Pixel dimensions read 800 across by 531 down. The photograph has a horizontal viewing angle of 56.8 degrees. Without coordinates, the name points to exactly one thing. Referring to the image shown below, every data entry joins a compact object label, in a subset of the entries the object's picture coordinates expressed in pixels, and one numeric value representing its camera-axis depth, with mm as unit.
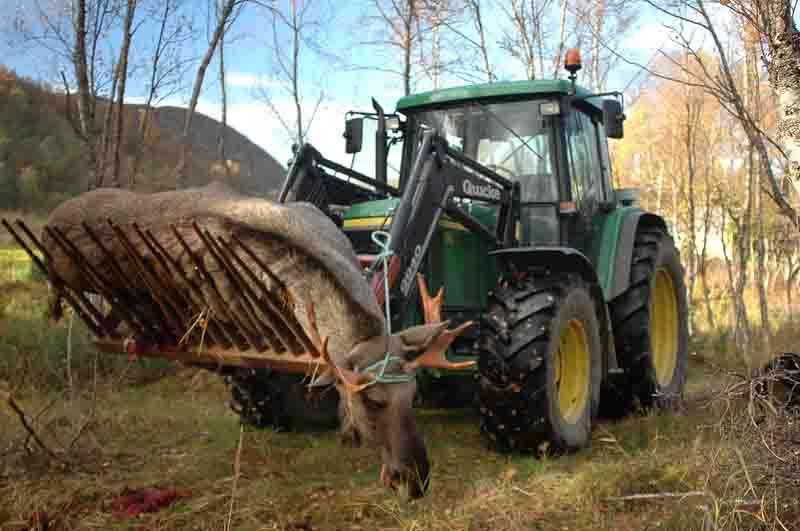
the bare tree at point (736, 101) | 3277
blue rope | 2861
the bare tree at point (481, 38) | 13070
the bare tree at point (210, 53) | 9109
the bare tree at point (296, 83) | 13187
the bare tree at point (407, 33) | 12023
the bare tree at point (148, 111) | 7982
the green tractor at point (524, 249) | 4285
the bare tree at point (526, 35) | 13148
